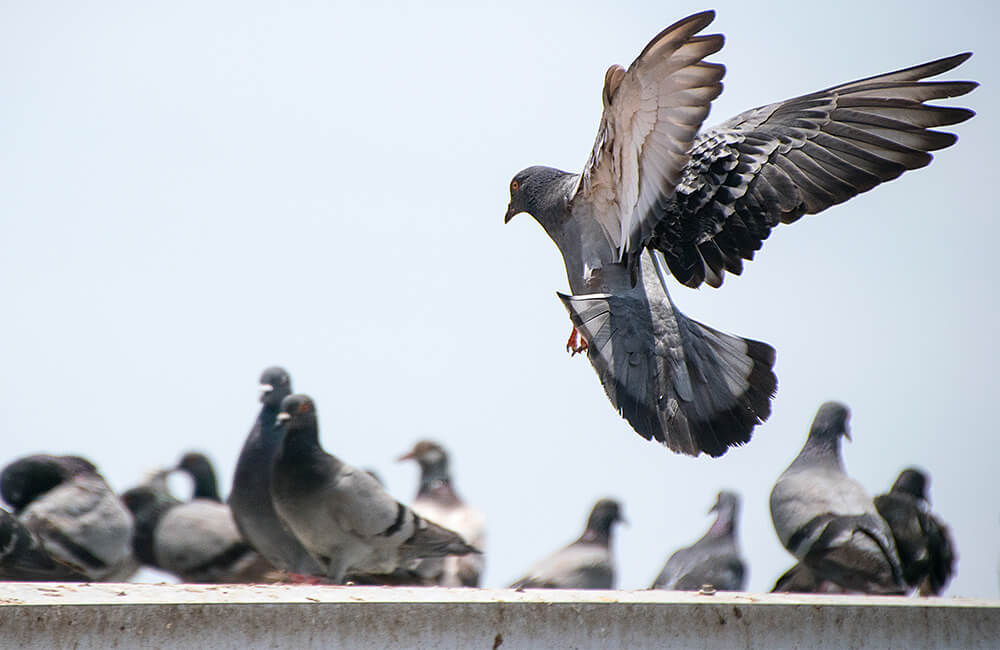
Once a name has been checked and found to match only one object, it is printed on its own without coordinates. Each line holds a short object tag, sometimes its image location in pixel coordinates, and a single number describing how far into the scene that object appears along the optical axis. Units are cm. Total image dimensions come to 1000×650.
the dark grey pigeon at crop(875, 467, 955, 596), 1564
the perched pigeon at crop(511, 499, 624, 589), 1711
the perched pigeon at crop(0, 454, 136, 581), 1401
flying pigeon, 859
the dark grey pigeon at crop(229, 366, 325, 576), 1526
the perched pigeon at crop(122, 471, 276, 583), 1689
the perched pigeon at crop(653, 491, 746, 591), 1558
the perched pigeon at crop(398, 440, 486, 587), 1911
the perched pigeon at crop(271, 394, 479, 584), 1389
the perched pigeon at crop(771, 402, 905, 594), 1352
